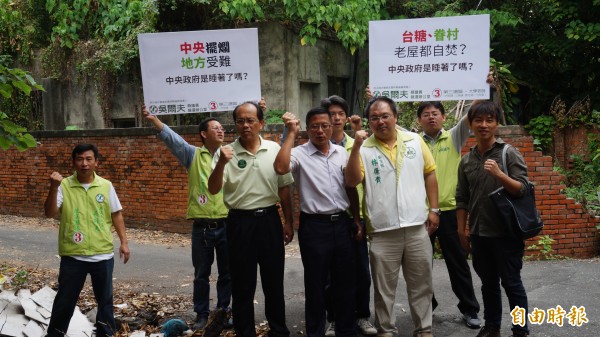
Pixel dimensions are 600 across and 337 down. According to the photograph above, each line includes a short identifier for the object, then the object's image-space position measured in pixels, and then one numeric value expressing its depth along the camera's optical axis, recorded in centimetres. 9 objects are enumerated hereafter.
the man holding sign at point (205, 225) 547
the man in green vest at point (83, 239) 480
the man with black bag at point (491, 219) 455
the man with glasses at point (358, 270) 517
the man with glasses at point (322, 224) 473
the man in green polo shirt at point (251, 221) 469
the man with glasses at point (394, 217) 472
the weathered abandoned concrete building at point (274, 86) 1280
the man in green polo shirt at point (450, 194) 535
